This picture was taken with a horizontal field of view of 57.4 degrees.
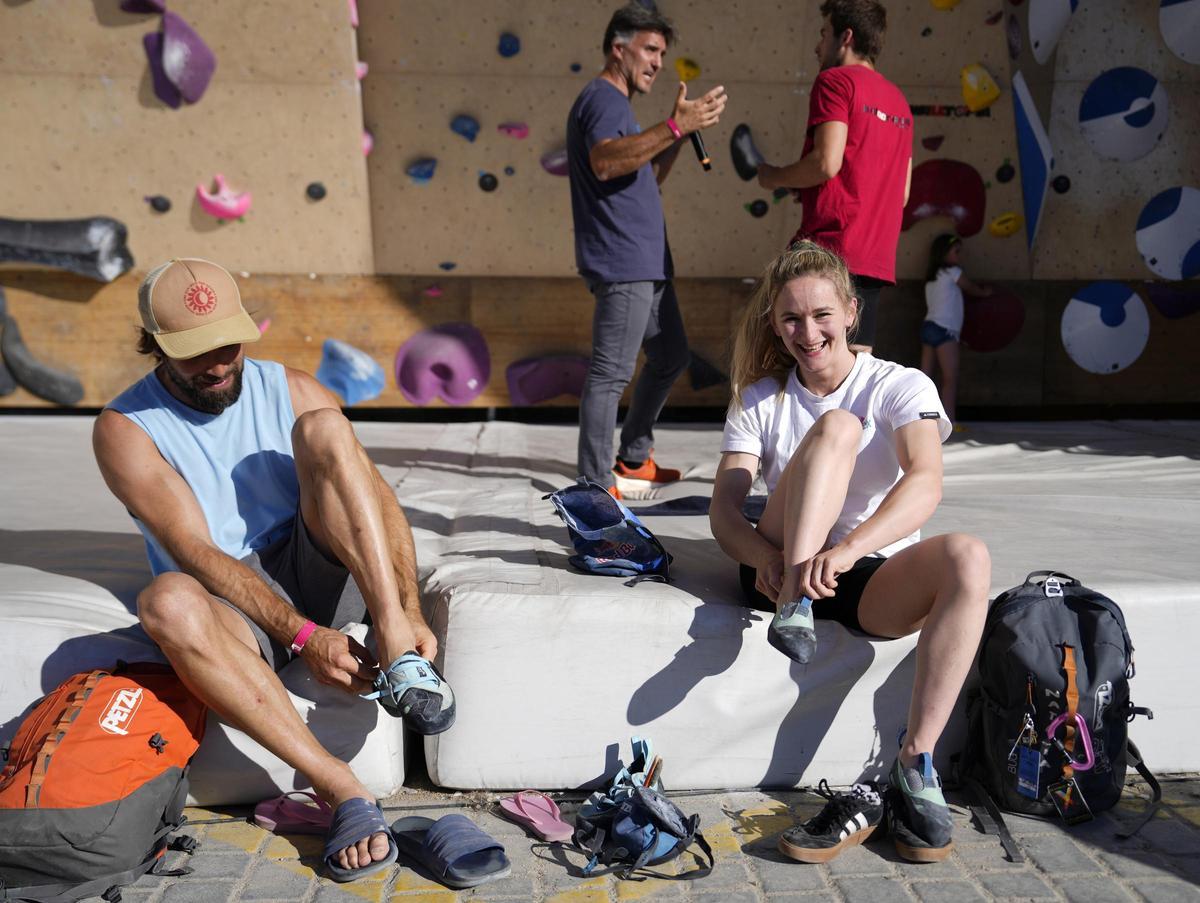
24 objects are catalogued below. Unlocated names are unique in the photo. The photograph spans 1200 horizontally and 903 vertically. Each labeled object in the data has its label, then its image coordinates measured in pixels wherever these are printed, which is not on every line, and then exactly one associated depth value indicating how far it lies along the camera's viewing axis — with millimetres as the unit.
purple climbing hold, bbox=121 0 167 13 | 5582
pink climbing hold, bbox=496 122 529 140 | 6023
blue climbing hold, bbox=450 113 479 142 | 5984
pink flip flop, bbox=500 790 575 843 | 2305
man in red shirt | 3598
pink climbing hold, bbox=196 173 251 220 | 5871
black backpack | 2324
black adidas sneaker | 2188
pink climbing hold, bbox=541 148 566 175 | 6062
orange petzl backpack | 2020
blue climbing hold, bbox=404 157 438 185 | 6031
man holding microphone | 3682
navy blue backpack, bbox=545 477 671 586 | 2676
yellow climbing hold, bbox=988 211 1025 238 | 6355
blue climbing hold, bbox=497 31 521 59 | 5906
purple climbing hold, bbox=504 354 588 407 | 6309
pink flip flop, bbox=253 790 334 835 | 2334
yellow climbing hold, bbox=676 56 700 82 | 5996
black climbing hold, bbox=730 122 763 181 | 6137
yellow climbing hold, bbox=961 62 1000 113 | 6125
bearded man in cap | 2238
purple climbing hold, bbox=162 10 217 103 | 5641
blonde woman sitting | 2236
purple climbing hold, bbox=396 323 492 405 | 6230
